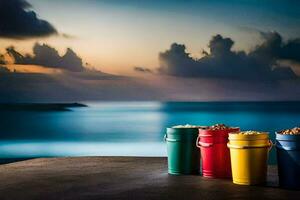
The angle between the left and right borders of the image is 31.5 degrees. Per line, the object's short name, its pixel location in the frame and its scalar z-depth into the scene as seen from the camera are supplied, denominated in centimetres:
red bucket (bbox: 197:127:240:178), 607
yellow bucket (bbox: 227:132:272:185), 562
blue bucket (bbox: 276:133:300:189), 533
